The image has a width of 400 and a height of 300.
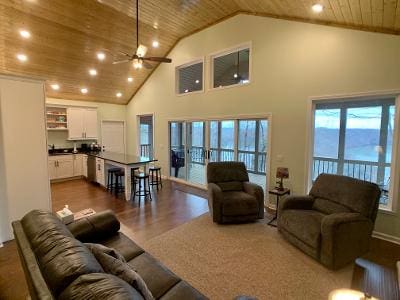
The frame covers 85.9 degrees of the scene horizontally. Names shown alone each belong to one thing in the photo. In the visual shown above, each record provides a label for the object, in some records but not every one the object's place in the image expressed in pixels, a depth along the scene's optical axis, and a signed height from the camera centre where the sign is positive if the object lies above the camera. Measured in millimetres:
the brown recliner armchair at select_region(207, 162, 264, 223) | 3691 -1114
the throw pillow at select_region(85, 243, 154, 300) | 1273 -869
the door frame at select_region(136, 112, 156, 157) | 7984 +33
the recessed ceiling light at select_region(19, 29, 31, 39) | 4579 +2101
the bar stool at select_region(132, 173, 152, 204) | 5171 -1487
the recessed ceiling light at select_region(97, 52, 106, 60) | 5827 +2091
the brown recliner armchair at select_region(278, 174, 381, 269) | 2529 -1125
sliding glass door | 5055 -331
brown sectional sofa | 1064 -768
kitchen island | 4969 -833
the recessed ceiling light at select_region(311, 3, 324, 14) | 3117 +1887
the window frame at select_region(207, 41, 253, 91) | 4789 +1947
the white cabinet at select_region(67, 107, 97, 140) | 7441 +307
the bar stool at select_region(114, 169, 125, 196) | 5457 -1420
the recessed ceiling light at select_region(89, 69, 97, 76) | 6404 +1802
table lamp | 4016 -741
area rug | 2260 -1616
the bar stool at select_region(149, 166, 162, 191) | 5932 -1448
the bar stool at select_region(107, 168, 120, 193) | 5684 -1276
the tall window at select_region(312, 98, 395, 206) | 3418 -81
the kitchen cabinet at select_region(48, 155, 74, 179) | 6820 -1132
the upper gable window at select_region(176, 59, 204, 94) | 6095 +1671
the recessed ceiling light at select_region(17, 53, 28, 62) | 5190 +1799
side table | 3970 -1091
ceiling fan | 3783 +1314
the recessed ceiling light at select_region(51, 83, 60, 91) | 6540 +1379
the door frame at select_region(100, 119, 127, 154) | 8325 +386
